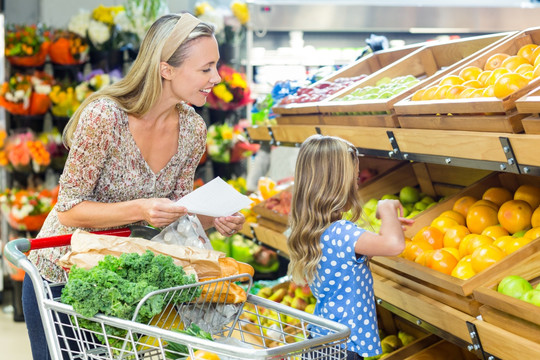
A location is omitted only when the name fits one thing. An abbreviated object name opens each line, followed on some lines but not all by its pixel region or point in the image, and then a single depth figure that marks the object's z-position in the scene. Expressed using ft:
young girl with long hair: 8.03
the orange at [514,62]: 8.62
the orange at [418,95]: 9.05
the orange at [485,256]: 7.77
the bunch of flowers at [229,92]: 20.42
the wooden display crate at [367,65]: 12.56
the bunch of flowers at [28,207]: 19.38
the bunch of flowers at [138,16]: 19.90
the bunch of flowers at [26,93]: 19.44
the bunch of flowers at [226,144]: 20.72
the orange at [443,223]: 9.20
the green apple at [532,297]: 6.70
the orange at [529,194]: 8.85
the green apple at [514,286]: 6.95
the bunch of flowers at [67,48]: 19.56
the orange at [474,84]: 8.55
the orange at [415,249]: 8.84
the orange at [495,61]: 9.25
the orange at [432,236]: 9.06
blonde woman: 7.14
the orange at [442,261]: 8.35
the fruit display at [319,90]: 12.14
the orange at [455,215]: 9.36
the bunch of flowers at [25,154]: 19.51
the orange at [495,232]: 8.67
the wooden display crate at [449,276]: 7.39
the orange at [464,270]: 7.94
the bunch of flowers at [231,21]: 20.86
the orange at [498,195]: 9.35
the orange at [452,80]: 8.95
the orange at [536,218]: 8.22
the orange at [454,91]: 8.35
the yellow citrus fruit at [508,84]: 7.39
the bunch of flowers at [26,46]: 19.44
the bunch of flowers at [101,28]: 19.74
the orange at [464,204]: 9.47
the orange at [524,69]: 8.09
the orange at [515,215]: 8.54
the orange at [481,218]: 9.00
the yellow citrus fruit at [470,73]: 9.06
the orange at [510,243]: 7.89
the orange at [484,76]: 8.62
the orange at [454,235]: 8.93
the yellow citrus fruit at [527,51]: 8.85
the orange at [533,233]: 7.86
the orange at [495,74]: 8.24
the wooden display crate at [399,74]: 9.39
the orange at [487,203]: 9.17
